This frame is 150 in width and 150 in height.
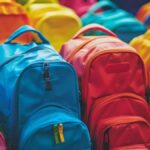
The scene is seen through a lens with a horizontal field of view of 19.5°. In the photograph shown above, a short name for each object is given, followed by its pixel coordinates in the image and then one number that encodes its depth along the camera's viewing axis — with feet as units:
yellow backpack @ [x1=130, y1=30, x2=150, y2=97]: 6.01
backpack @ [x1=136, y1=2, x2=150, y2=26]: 8.74
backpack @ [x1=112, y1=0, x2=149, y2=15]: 9.68
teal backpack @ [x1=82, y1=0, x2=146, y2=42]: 7.73
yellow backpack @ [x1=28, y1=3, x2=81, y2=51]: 7.19
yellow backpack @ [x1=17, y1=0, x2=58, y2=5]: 8.06
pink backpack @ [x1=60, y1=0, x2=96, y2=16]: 9.15
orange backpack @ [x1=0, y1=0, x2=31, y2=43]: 6.91
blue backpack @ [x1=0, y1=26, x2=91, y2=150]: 4.72
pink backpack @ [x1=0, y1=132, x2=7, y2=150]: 4.67
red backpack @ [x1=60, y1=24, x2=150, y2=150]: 5.21
